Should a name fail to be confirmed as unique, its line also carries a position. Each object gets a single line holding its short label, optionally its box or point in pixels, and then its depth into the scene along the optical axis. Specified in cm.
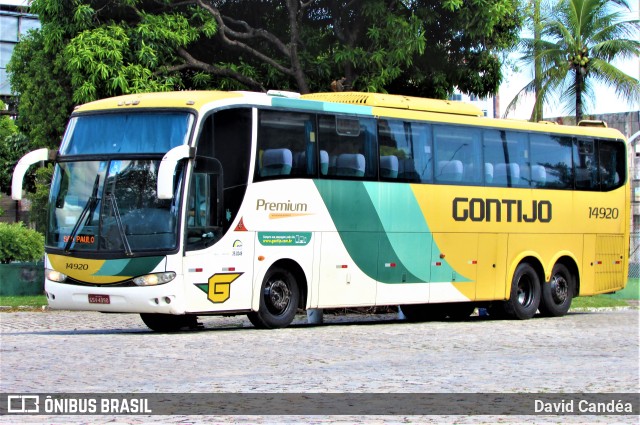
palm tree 3931
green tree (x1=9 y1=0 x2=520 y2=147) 2438
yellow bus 1697
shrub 2881
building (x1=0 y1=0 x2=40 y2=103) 5984
